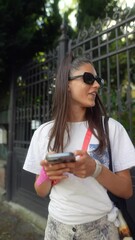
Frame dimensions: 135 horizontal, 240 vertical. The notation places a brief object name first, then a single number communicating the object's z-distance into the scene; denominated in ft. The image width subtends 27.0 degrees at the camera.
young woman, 4.68
